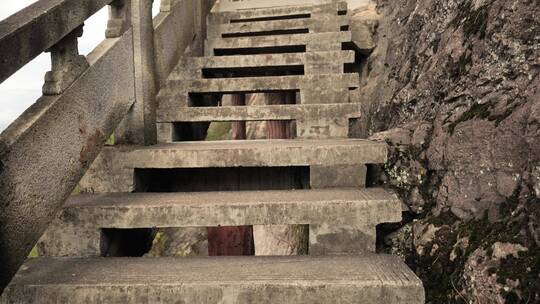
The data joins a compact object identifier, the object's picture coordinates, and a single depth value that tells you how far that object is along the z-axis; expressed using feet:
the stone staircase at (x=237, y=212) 5.79
